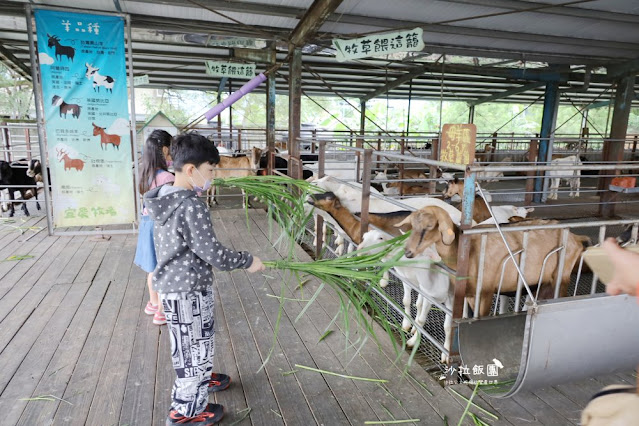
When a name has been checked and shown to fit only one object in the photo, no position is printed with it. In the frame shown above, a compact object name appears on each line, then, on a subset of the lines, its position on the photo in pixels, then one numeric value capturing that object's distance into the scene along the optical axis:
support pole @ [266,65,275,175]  7.02
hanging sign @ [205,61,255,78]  6.51
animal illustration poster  4.55
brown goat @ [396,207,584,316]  2.39
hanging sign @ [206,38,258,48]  5.90
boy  1.79
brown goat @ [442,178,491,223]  5.49
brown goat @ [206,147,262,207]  8.00
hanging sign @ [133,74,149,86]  6.55
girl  2.65
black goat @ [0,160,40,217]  6.29
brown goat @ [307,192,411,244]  3.82
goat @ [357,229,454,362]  2.59
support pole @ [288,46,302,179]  5.77
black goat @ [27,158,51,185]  6.50
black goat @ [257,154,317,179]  8.87
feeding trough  1.93
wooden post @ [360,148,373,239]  3.31
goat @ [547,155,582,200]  9.38
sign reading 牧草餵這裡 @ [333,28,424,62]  4.52
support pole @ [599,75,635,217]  7.38
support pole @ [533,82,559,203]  8.56
